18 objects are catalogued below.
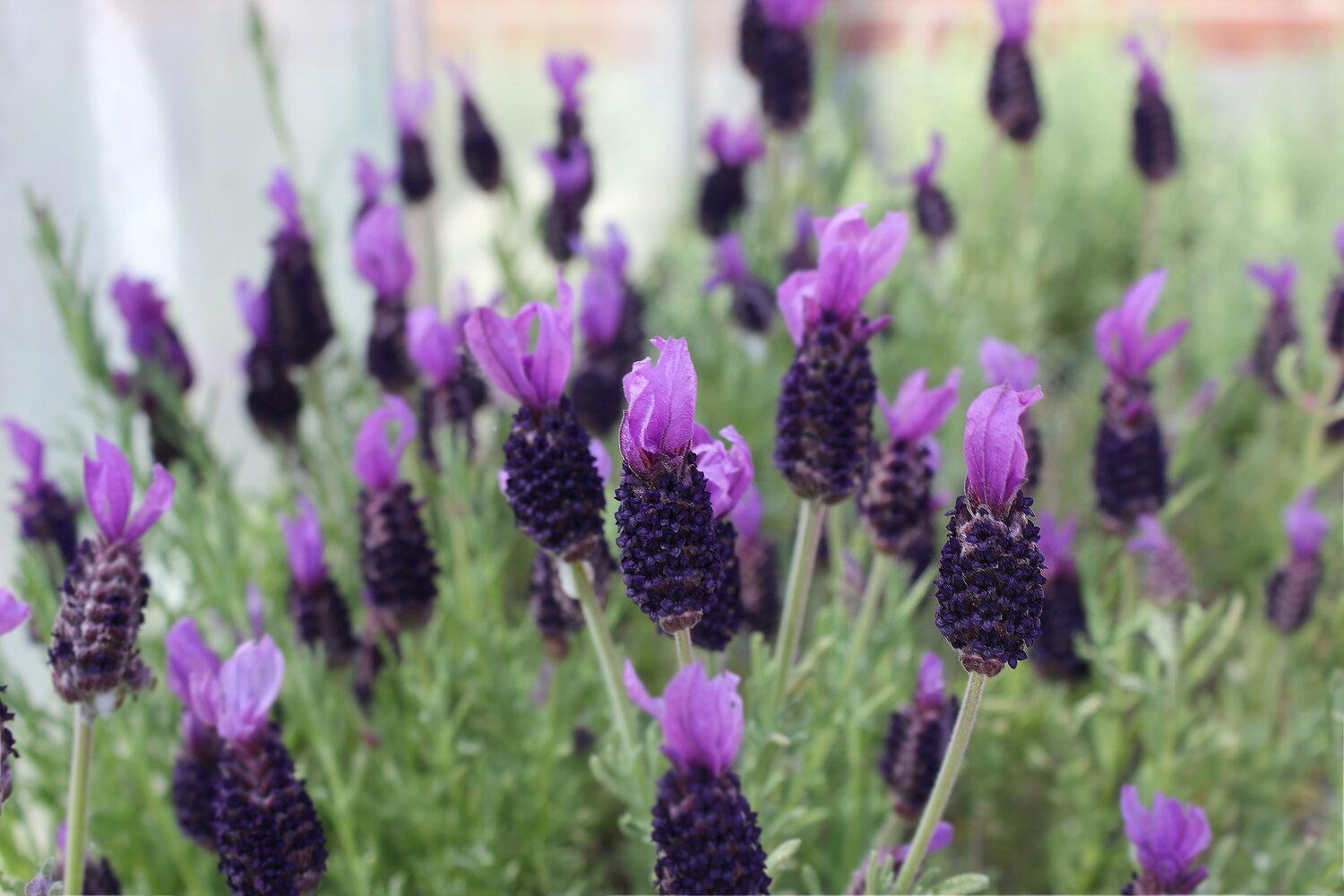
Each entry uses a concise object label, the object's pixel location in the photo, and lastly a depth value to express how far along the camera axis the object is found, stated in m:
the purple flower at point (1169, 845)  0.34
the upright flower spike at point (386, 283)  0.46
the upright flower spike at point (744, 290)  0.56
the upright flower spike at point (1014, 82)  0.57
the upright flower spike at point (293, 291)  0.47
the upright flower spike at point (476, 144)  0.58
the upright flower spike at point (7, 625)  0.31
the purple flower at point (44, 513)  0.42
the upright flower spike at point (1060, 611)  0.45
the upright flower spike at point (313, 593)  0.41
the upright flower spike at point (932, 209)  0.61
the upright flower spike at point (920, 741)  0.38
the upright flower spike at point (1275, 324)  0.54
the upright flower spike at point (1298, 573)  0.47
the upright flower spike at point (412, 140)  0.59
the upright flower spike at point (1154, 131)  0.58
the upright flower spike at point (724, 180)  0.67
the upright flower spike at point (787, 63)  0.59
